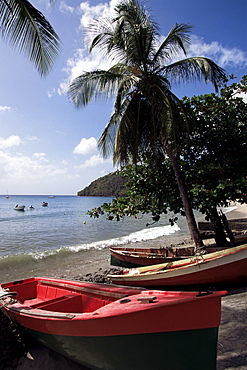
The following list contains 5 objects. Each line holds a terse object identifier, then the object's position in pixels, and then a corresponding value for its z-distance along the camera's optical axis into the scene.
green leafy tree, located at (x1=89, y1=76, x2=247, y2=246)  7.13
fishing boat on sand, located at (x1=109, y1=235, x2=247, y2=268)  7.77
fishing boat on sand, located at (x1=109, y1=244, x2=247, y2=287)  5.21
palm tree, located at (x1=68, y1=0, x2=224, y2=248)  7.45
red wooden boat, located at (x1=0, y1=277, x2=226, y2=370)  2.75
